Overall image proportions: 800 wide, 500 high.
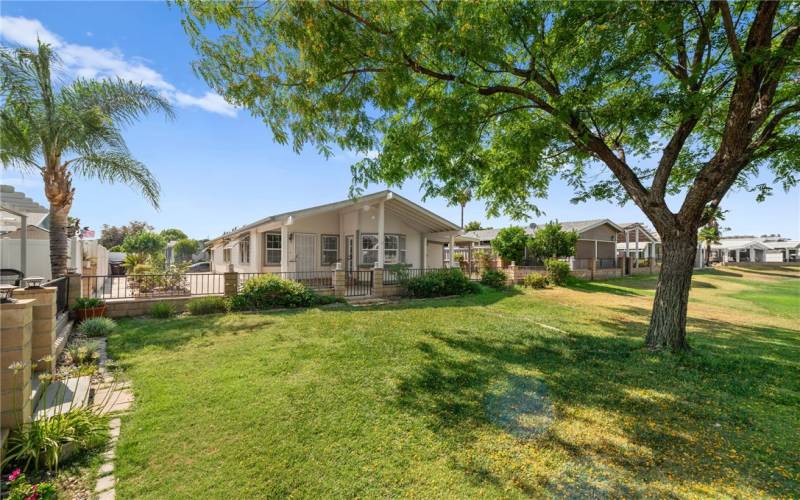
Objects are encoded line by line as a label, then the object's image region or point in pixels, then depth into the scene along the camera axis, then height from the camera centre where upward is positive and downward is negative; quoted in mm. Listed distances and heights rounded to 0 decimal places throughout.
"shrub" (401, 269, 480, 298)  13422 -1313
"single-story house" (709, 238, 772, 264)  47197 +21
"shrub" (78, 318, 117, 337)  7300 -1617
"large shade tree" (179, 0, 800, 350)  5238 +3293
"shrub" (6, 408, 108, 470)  2914 -1714
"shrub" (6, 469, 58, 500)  2412 -1768
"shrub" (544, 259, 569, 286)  19219 -1125
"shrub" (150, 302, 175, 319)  9203 -1557
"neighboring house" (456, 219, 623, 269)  26766 +1065
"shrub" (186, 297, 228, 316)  9609 -1497
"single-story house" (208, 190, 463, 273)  14094 +899
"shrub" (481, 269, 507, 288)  16891 -1335
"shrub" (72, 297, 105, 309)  8320 -1196
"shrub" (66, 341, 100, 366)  5405 -1698
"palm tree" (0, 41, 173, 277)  8586 +3742
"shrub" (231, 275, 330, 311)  10195 -1302
